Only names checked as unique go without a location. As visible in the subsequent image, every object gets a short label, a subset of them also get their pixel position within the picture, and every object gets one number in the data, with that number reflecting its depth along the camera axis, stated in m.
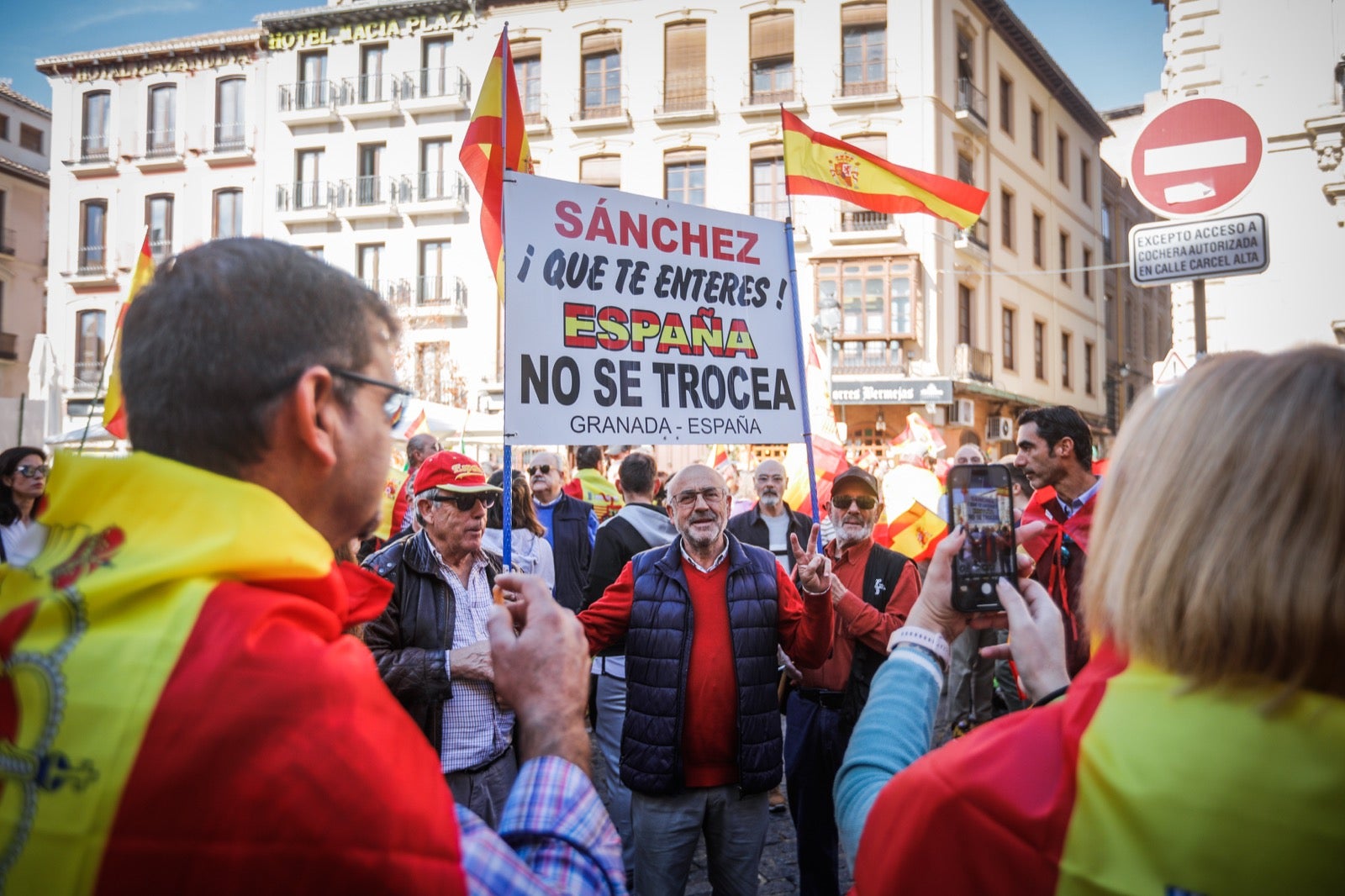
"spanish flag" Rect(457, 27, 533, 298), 3.90
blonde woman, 1.01
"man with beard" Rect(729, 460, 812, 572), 6.08
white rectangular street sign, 4.41
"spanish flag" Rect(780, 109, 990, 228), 4.56
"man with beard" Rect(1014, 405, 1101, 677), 4.37
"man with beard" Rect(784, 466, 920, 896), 4.09
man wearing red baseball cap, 3.17
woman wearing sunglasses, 5.36
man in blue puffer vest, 3.37
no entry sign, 4.60
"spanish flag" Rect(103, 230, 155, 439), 6.15
